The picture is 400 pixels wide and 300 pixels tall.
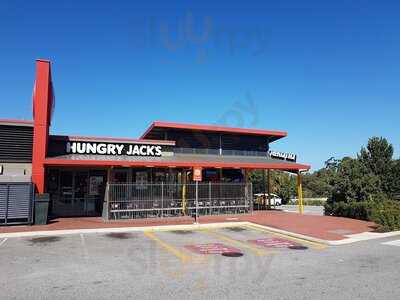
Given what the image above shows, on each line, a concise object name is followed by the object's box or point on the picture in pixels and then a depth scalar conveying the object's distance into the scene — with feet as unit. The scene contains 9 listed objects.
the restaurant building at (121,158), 63.87
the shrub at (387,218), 57.31
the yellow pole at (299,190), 86.66
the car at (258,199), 107.08
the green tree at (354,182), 76.02
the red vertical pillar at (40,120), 62.59
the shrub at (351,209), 71.00
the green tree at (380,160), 84.43
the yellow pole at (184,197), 72.69
